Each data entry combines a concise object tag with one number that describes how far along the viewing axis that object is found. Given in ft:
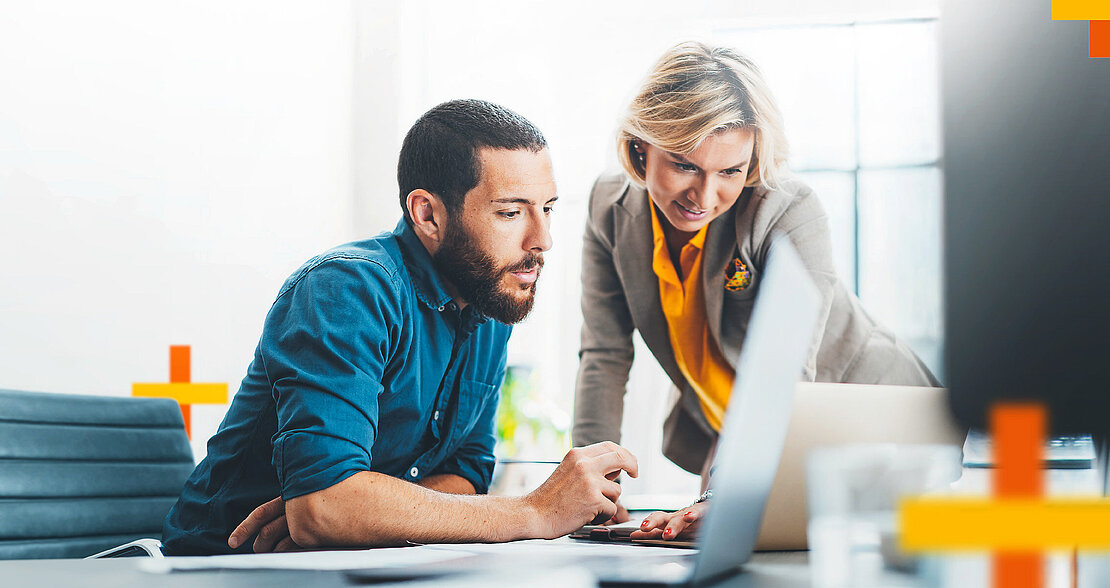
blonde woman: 4.86
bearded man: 3.12
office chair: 3.63
